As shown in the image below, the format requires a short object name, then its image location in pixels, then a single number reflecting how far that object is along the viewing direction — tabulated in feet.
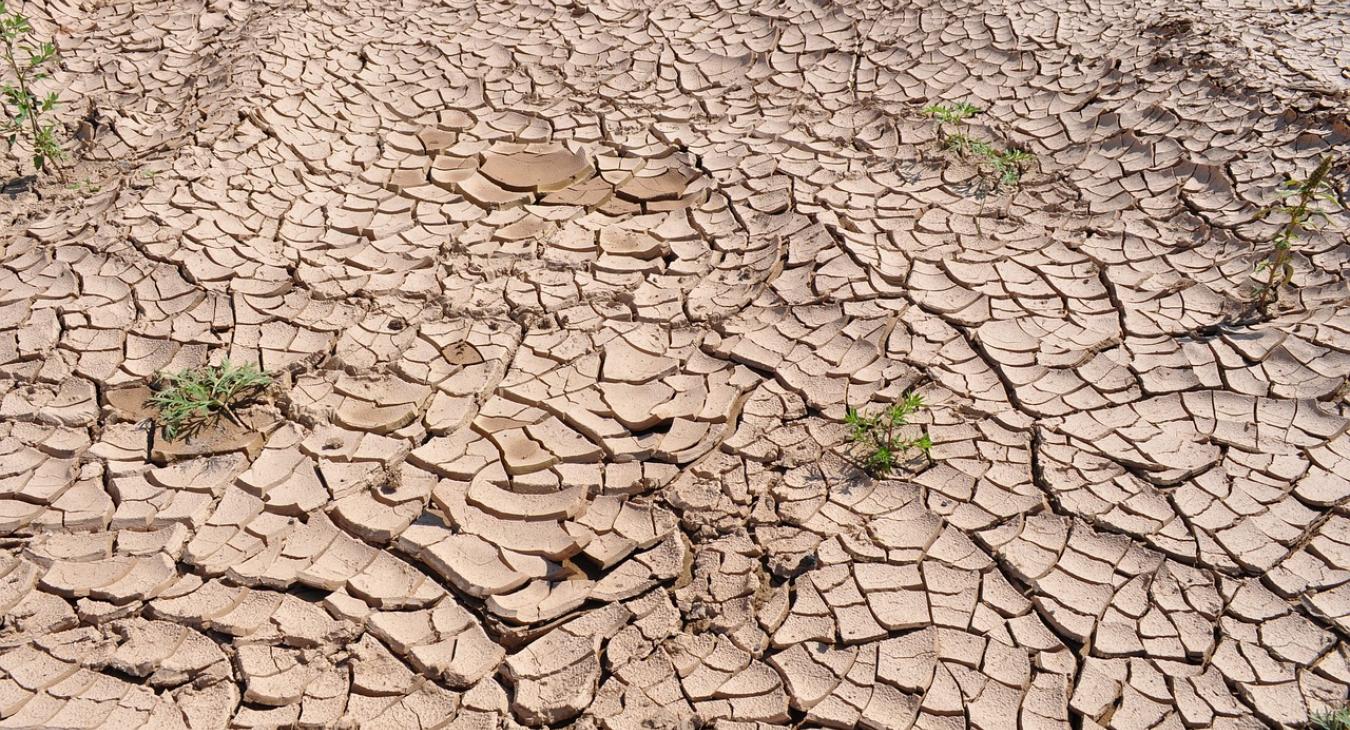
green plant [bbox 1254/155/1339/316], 10.07
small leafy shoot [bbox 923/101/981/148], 13.67
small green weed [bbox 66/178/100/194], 12.66
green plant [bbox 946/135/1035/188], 12.66
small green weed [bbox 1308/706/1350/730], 6.82
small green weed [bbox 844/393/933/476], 8.95
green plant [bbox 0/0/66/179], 12.78
